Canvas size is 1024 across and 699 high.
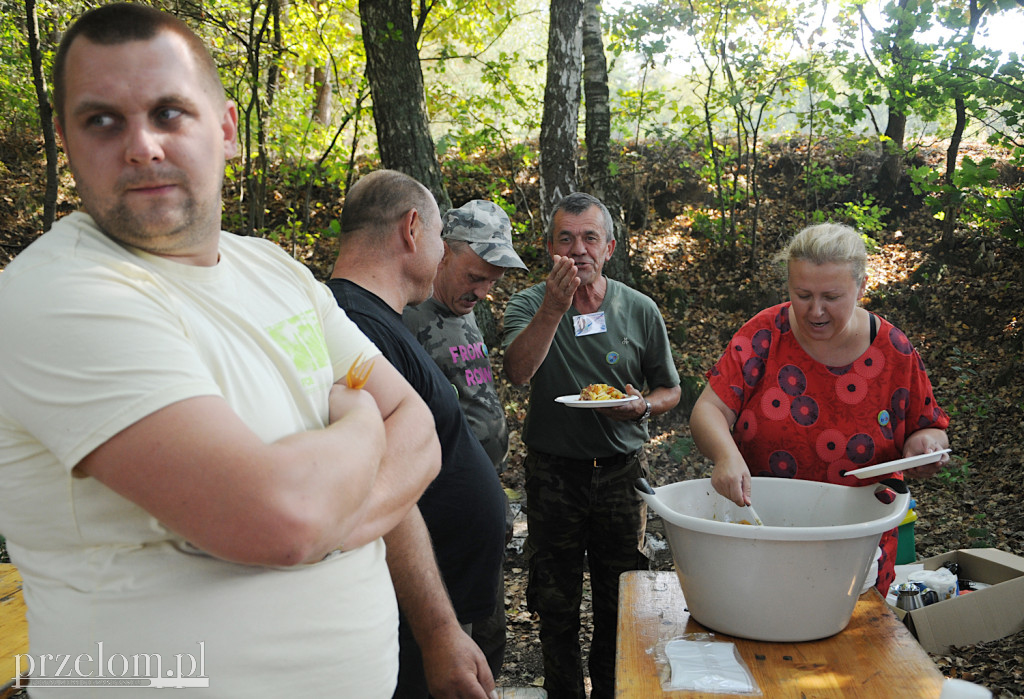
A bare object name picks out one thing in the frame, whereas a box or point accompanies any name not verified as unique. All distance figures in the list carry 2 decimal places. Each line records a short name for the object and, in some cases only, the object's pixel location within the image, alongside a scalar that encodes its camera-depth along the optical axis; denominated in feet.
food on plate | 9.95
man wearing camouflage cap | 9.07
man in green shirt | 10.78
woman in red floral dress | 7.62
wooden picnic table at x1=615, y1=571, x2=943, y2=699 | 5.08
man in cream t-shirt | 3.01
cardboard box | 11.09
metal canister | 11.21
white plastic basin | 5.24
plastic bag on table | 5.14
